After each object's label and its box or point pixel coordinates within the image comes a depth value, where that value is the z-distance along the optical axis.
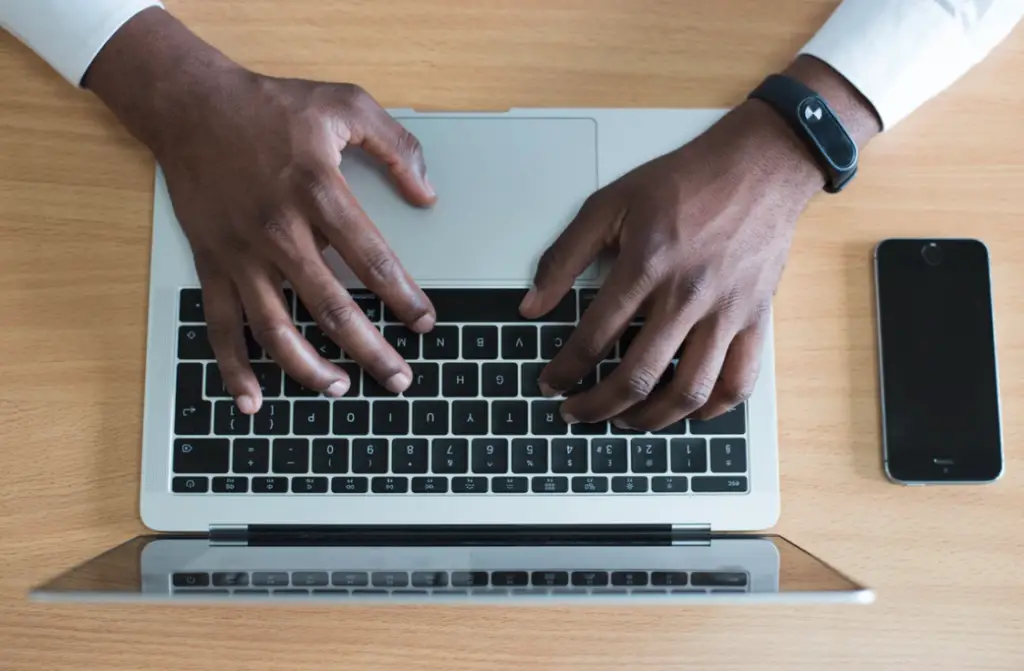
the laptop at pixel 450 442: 0.61
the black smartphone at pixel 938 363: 0.63
